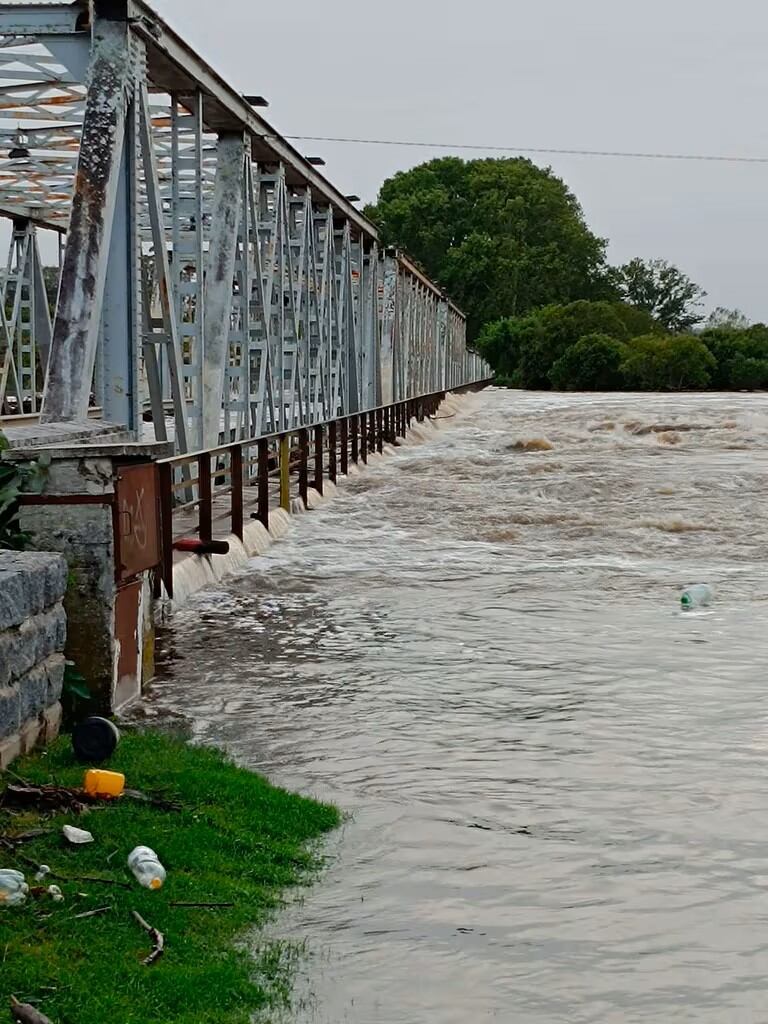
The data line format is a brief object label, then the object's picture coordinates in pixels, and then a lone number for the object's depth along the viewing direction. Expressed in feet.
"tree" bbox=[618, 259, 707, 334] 441.68
